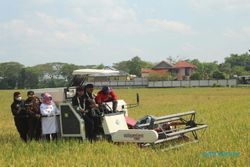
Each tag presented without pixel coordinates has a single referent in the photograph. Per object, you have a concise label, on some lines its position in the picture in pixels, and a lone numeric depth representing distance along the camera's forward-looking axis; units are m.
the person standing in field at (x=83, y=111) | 10.88
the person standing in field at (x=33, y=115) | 11.83
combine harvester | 9.73
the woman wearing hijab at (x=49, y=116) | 11.53
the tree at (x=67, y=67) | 140.41
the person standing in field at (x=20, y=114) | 12.01
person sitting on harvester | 11.72
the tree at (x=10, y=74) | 127.62
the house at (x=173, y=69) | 137.00
